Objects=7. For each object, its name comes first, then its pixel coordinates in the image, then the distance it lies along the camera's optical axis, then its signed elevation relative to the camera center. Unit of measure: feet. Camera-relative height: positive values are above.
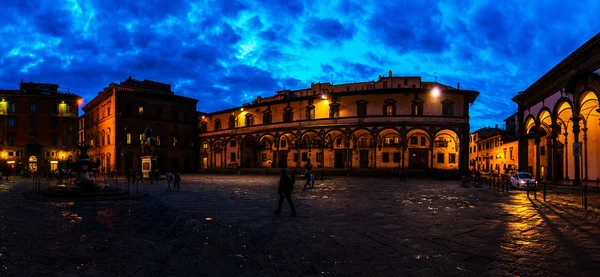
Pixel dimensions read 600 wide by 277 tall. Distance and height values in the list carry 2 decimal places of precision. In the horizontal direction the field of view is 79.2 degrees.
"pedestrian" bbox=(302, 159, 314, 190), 70.08 -5.48
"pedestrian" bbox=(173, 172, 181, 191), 66.92 -5.41
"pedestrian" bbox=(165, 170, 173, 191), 66.32 -5.16
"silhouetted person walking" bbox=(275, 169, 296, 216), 35.50 -3.78
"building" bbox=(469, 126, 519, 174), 159.12 -1.05
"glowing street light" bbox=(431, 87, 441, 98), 125.18 +19.73
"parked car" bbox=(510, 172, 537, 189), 71.05 -6.45
